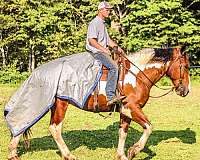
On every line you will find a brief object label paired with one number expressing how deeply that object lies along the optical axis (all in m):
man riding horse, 8.52
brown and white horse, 8.63
